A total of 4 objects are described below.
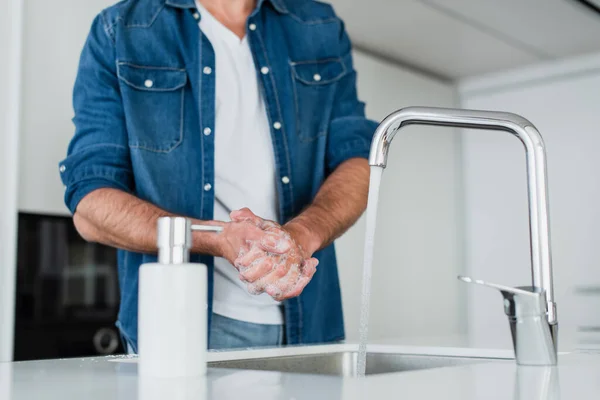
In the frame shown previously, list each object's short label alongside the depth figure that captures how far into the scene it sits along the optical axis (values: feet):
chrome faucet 2.76
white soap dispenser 2.18
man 4.22
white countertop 1.97
